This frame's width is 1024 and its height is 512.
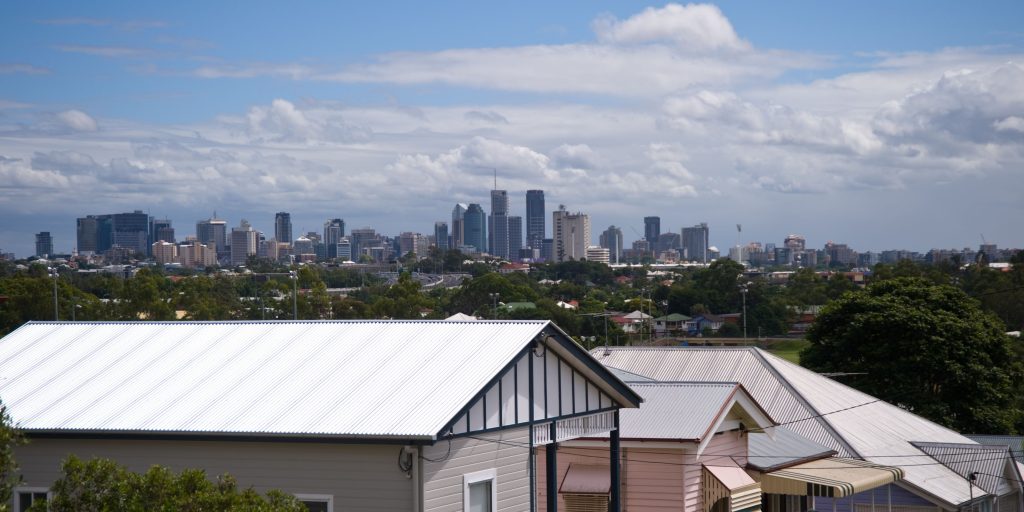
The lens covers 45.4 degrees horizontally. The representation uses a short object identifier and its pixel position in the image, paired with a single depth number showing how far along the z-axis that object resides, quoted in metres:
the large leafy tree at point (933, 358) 50.97
